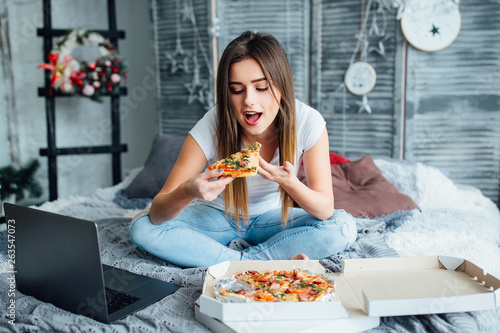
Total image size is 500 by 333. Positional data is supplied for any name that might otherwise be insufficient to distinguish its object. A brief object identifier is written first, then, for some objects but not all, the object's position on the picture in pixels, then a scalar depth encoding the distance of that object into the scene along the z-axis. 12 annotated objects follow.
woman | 1.57
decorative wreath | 3.12
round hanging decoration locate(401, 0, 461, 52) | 2.99
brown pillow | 2.28
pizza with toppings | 1.14
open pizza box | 1.06
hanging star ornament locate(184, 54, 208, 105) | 3.50
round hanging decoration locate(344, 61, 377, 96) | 3.20
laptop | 1.13
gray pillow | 2.77
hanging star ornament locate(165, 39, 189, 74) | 3.55
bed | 1.19
